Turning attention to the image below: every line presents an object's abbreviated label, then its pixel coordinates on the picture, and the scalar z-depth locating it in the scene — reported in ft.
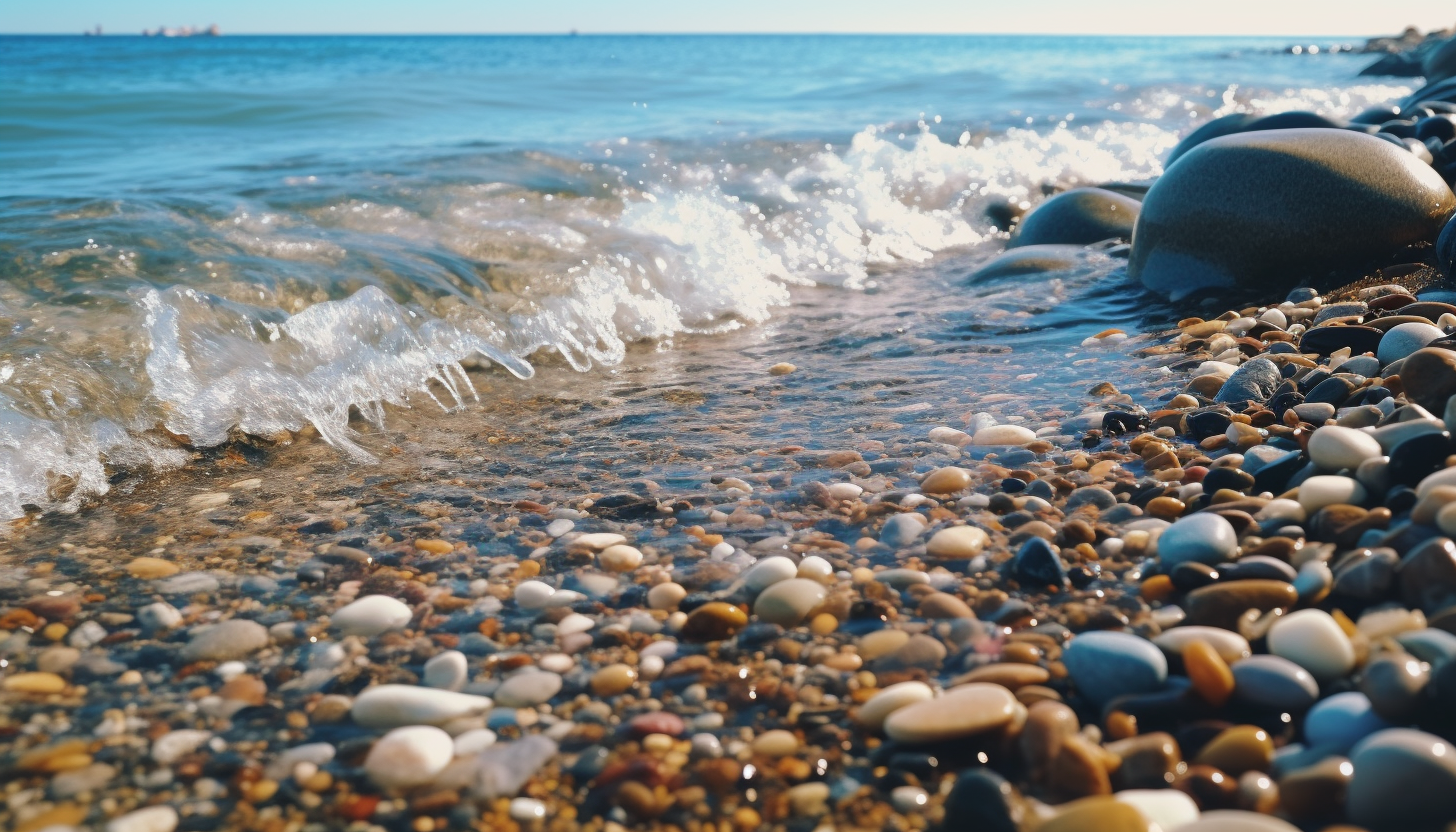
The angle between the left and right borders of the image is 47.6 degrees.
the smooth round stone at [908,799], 2.08
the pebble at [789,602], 2.52
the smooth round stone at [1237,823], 1.90
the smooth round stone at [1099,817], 1.94
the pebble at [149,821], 2.07
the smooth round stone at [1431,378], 2.75
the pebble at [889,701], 2.23
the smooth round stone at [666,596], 2.60
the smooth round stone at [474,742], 2.22
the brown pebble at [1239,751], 2.07
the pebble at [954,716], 2.15
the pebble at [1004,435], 3.23
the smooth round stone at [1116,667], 2.22
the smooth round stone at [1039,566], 2.55
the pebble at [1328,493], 2.55
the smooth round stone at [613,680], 2.36
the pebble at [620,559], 2.75
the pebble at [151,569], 2.77
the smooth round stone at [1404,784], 1.89
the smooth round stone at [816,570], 2.63
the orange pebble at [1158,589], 2.48
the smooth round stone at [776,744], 2.20
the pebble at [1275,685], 2.15
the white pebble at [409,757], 2.16
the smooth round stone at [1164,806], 1.97
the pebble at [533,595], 2.62
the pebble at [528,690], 2.34
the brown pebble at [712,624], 2.49
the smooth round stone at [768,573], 2.61
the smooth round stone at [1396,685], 2.05
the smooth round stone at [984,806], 2.02
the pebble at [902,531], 2.78
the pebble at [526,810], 2.10
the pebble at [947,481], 2.98
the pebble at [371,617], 2.54
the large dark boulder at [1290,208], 4.49
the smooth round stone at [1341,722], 2.06
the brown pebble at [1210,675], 2.18
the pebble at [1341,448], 2.63
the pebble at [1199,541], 2.51
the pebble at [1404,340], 3.13
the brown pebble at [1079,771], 2.07
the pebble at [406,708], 2.29
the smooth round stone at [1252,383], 3.24
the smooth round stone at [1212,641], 2.25
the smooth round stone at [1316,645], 2.17
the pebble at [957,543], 2.69
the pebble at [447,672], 2.39
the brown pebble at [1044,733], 2.11
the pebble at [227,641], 2.47
